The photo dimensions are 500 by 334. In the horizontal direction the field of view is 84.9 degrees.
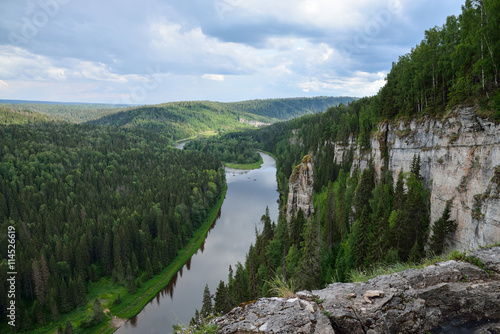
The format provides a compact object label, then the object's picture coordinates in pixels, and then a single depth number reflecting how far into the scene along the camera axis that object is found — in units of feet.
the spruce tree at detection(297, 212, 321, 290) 88.60
